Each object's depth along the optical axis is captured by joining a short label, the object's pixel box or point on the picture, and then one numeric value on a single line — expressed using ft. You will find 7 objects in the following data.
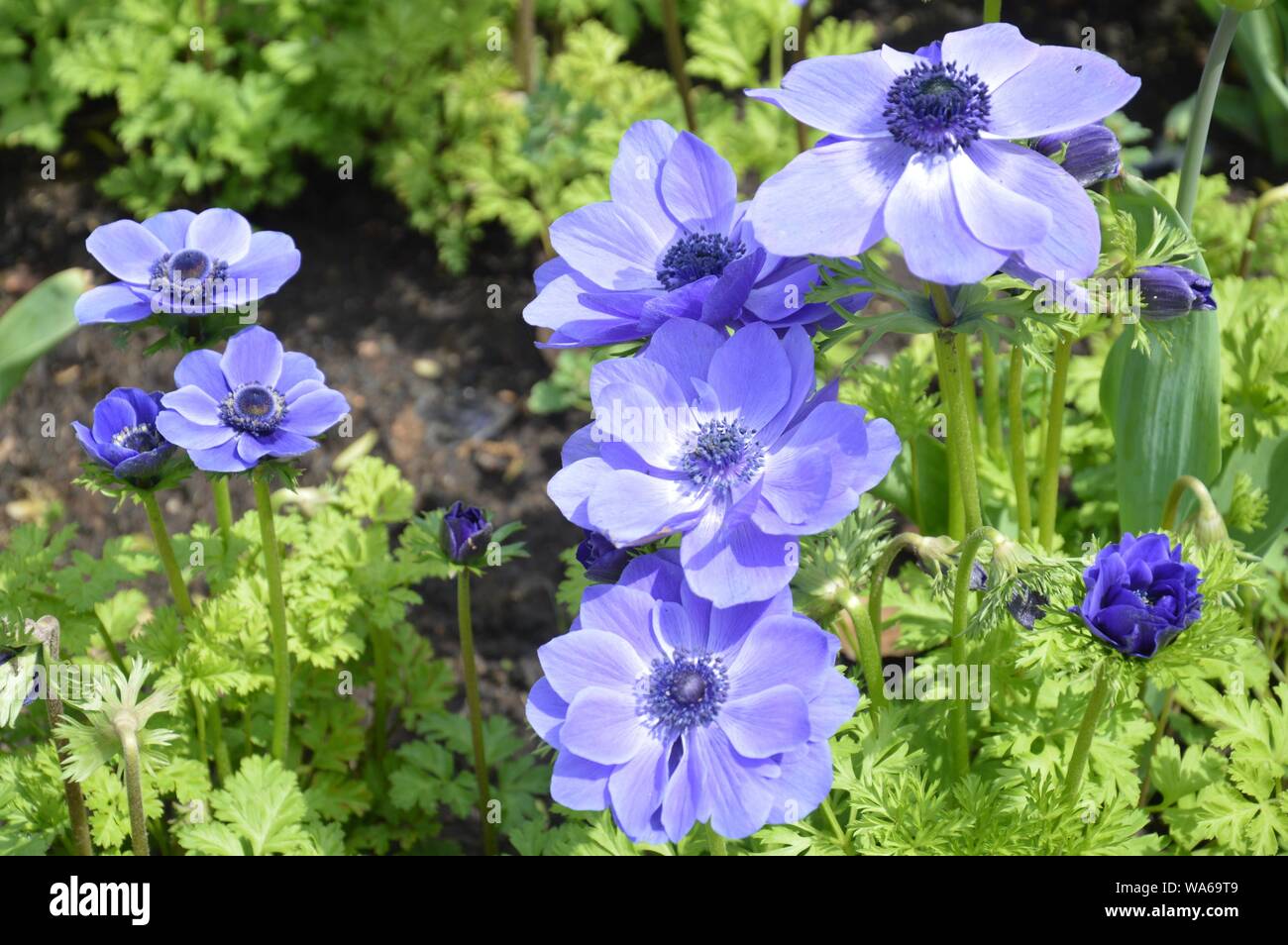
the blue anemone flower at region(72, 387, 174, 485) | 2.47
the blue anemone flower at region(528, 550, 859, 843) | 2.18
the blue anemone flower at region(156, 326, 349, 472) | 2.45
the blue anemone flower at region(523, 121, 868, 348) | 2.26
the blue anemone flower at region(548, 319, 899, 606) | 2.17
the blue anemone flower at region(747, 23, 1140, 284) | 2.16
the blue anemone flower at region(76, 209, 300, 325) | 2.51
